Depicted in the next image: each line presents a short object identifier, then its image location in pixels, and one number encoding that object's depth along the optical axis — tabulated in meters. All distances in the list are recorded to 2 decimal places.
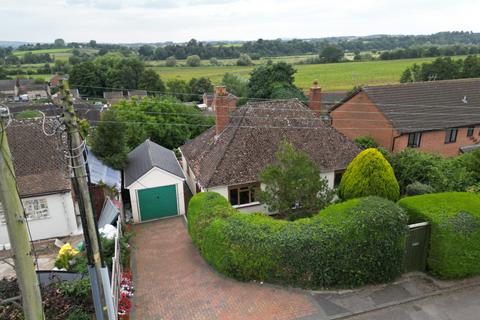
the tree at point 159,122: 27.41
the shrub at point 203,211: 14.17
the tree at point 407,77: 59.84
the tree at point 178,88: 69.63
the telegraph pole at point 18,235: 5.00
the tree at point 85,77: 81.88
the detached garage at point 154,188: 18.50
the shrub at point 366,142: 25.10
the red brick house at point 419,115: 25.16
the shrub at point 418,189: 17.58
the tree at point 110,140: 18.95
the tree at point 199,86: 72.75
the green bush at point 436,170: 17.70
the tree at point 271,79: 45.92
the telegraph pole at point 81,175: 6.37
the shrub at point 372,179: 16.97
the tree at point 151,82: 75.31
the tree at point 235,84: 62.00
